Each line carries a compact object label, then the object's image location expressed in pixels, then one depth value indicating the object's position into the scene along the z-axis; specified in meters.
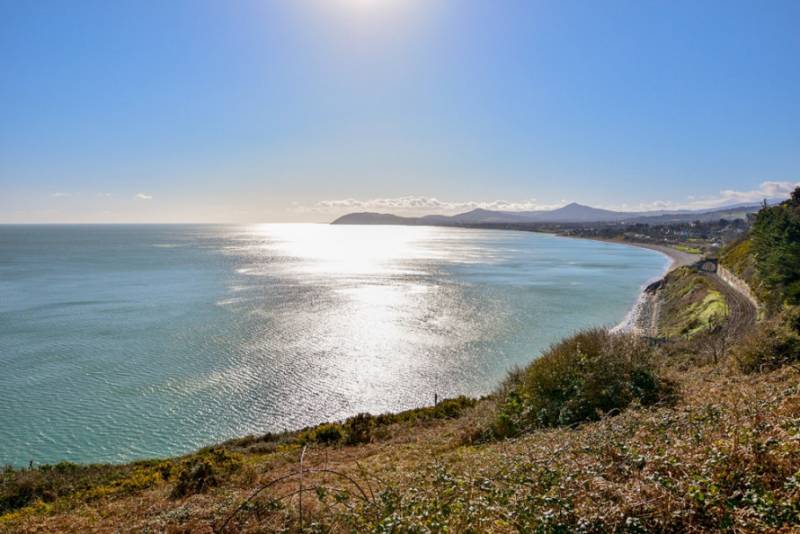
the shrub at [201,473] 9.79
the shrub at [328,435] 15.50
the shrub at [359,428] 15.05
